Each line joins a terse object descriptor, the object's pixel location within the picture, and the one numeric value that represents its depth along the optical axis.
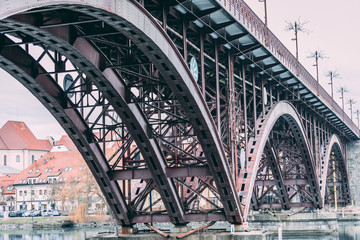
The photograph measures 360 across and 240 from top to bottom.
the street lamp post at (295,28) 50.71
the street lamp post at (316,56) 61.67
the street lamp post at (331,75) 77.44
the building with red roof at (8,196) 120.38
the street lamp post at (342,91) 88.97
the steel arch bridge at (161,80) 19.67
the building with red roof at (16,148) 156.00
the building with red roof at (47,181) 104.31
